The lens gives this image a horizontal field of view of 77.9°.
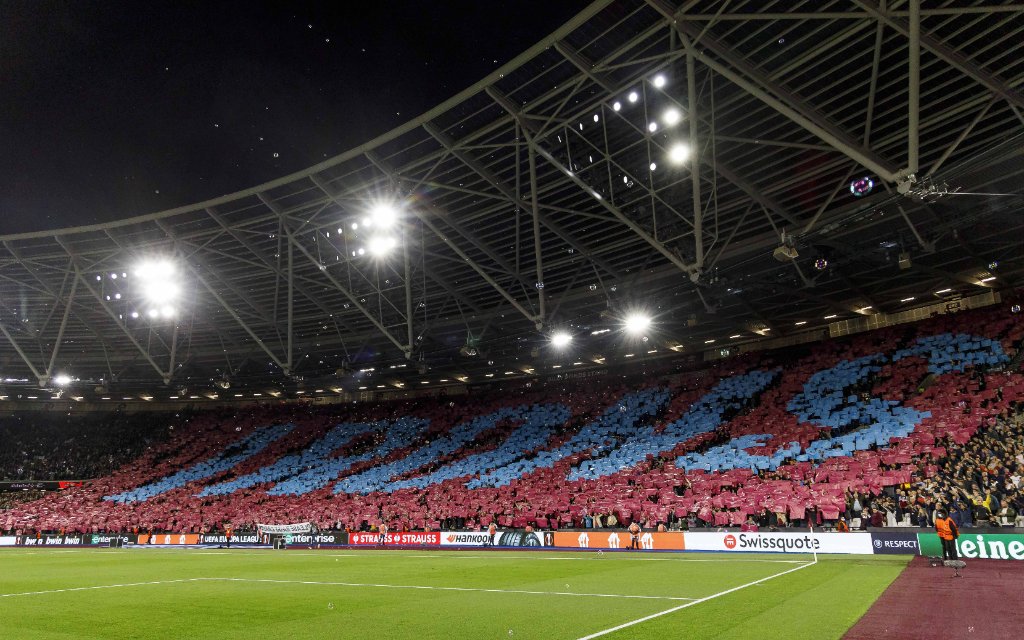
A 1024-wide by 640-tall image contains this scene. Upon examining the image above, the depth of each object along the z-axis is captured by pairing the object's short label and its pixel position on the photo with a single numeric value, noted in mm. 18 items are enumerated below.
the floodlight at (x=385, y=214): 25609
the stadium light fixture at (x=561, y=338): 31111
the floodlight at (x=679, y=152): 19723
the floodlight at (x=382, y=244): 26328
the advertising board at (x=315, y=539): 33094
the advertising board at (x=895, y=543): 18938
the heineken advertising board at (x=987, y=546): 16125
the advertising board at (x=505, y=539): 27141
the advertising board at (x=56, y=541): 39125
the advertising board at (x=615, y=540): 23719
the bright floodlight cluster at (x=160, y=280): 30234
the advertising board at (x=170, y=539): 36188
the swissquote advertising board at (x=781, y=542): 20016
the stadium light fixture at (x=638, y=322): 29859
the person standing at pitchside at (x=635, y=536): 24250
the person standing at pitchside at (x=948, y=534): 14672
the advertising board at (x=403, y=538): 30250
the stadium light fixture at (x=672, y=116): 19375
